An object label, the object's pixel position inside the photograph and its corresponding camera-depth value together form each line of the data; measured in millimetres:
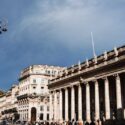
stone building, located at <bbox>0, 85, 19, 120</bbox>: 86837
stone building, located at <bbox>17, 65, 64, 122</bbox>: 77459
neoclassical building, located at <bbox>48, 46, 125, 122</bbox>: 41942
